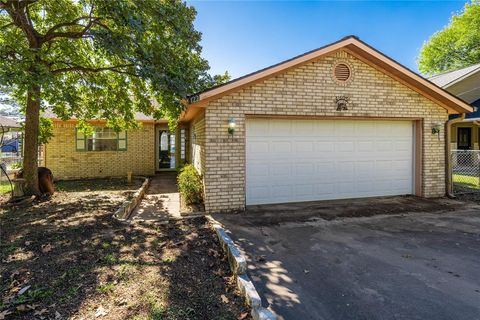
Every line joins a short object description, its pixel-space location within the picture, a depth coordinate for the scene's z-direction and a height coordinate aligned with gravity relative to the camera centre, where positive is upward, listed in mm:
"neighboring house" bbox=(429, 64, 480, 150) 15047 +3816
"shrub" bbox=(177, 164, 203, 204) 7616 -784
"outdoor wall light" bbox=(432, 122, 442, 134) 8320 +937
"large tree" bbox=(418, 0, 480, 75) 25531 +11166
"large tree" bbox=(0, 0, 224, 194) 6184 +2811
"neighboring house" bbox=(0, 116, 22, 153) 17647 +2034
